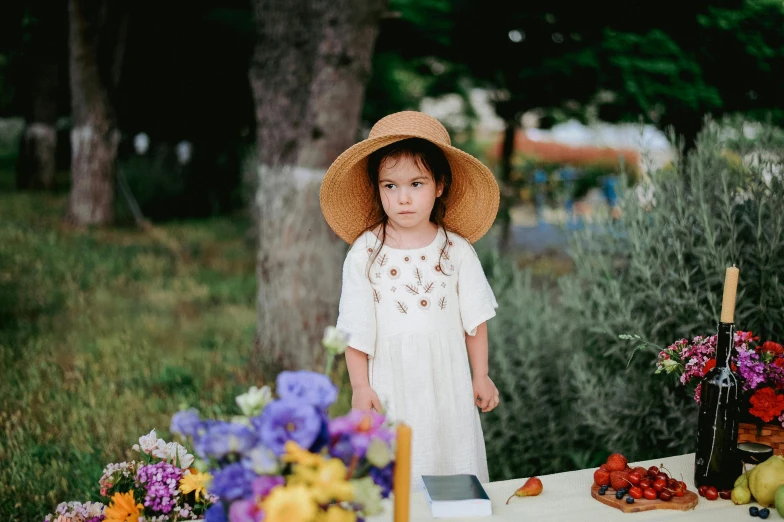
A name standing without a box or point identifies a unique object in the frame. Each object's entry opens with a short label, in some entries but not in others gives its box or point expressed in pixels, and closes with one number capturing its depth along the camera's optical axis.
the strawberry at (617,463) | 2.22
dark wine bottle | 2.22
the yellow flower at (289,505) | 1.17
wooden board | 2.09
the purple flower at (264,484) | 1.24
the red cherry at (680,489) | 2.15
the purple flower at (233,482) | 1.27
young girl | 2.58
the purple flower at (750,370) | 2.42
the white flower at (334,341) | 1.32
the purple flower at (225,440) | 1.28
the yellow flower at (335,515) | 1.22
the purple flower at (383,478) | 1.33
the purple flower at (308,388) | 1.31
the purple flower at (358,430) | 1.29
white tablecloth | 2.04
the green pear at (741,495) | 2.15
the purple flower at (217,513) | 1.38
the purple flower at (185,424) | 1.33
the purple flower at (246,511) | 1.24
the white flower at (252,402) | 1.32
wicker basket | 2.48
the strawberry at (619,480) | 2.16
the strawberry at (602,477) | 2.20
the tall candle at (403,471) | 1.38
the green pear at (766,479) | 2.10
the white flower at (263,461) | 1.24
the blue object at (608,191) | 16.12
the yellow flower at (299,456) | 1.23
